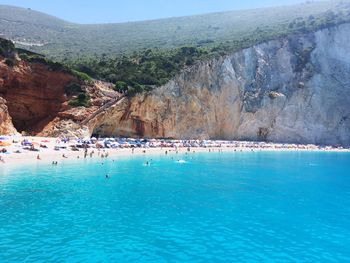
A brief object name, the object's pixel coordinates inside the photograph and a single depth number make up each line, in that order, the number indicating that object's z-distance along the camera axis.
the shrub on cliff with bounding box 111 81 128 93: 55.47
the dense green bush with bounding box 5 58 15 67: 48.66
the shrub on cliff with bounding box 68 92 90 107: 50.56
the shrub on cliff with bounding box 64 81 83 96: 51.88
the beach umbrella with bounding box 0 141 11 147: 36.44
